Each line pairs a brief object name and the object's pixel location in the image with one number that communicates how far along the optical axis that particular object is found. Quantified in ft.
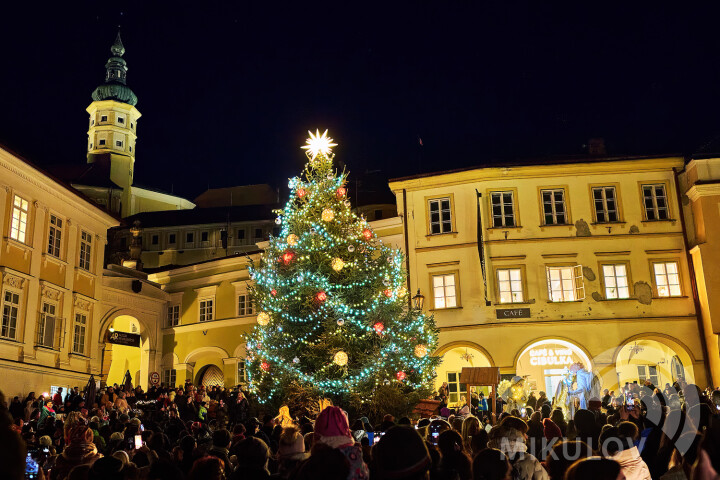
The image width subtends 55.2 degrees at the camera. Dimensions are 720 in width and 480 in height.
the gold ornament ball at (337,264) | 64.48
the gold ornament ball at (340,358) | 60.95
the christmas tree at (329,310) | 63.05
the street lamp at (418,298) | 82.87
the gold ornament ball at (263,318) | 65.46
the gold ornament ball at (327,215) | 66.23
